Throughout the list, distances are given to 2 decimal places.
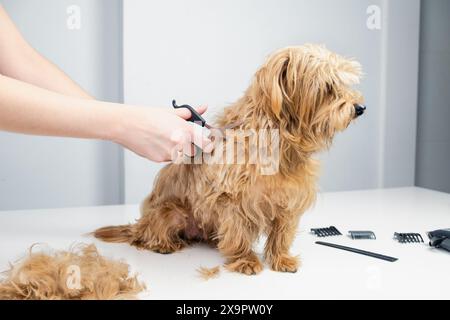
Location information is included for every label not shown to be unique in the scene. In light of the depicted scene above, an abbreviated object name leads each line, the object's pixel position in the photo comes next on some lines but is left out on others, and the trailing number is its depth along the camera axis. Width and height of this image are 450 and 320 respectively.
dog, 1.03
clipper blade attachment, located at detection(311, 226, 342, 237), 1.33
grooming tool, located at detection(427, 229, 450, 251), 1.19
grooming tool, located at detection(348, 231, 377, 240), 1.30
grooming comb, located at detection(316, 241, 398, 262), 1.13
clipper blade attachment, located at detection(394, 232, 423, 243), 1.27
